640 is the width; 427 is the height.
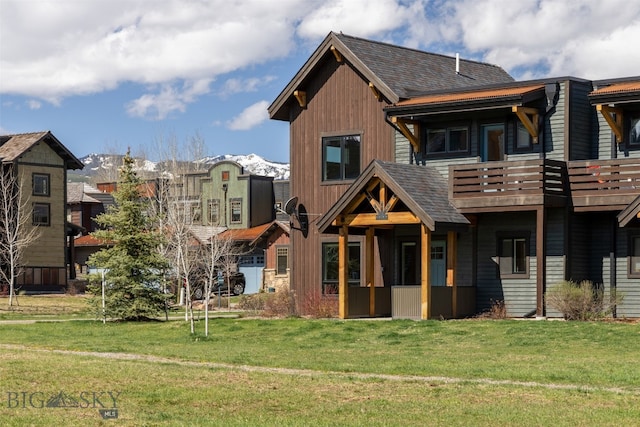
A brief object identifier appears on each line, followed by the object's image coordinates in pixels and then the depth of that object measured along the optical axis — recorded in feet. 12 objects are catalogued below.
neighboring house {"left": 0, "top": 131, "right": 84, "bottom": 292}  241.14
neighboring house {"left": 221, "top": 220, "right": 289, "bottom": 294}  225.56
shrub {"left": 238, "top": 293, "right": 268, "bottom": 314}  143.03
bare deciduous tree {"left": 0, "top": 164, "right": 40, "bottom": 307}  220.84
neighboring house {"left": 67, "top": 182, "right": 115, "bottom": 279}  291.58
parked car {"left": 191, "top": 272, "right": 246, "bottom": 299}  195.11
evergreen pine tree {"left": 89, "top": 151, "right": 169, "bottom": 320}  125.90
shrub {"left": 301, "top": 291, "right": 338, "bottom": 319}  121.70
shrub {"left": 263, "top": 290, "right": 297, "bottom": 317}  125.70
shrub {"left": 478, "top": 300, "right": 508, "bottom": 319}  114.32
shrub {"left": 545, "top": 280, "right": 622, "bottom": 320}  106.32
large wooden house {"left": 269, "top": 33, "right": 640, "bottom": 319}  110.42
